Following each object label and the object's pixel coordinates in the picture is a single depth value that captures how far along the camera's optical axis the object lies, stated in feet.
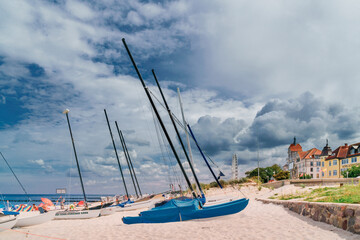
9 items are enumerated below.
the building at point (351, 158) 225.52
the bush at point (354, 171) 198.29
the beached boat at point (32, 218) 69.41
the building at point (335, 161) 249.14
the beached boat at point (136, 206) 107.14
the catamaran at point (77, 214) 94.61
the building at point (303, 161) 293.92
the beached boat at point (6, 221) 50.96
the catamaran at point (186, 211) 54.80
